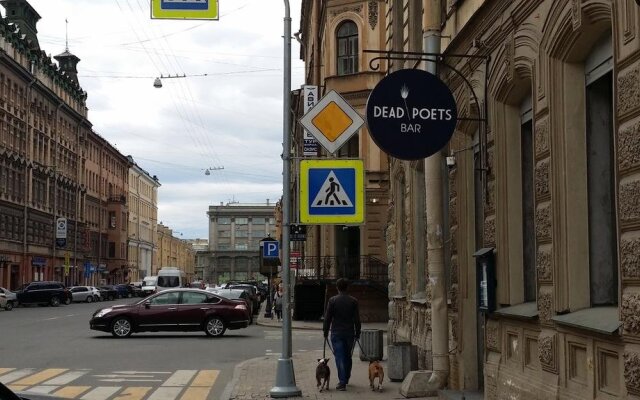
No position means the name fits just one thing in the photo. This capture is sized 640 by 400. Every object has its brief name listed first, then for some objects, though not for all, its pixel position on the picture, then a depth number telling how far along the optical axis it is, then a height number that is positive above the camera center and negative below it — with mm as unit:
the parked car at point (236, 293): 35712 -1055
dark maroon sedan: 25359 -1357
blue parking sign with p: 30391 +658
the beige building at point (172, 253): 145375 +2849
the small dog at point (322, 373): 13039 -1573
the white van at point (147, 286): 81062 -1718
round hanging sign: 9461 +1693
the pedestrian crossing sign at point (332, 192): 12352 +1076
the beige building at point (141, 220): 118000 +7020
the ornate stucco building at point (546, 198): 6652 +690
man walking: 13422 -921
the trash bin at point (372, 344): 16031 -1401
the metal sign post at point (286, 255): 12508 +184
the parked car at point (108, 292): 72106 -2034
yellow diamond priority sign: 12469 +2100
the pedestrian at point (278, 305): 36125 -1544
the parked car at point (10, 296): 51000 -1638
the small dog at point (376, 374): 12859 -1563
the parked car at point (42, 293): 56625 -1623
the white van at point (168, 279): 69938 -861
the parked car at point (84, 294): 65500 -1906
